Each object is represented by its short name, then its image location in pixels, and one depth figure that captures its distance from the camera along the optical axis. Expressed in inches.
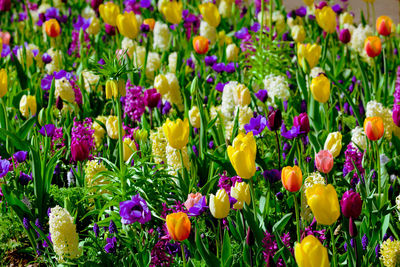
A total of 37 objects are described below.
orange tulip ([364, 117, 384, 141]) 153.0
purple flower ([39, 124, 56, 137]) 191.3
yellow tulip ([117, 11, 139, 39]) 257.3
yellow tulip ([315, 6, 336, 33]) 269.3
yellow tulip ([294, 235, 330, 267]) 103.4
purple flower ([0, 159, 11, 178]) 161.1
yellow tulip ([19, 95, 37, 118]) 211.3
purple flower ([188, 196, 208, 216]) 133.4
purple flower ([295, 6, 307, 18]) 336.4
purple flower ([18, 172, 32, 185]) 167.1
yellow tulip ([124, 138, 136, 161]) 178.9
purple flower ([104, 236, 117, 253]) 139.3
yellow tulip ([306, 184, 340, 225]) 118.1
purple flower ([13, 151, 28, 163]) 179.4
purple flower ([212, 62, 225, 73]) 249.7
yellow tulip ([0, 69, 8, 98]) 189.7
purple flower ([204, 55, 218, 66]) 259.8
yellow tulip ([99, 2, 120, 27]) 280.7
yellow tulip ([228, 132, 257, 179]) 130.8
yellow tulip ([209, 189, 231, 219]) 129.4
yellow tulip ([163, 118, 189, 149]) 153.7
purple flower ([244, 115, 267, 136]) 172.9
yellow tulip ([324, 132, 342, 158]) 163.8
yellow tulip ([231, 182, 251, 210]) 139.6
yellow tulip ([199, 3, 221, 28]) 287.8
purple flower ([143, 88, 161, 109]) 208.5
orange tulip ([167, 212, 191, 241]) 120.5
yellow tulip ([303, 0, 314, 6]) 314.8
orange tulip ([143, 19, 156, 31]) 313.0
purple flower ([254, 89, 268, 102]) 211.9
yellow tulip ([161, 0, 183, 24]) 285.9
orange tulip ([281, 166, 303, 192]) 130.6
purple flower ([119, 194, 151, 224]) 132.5
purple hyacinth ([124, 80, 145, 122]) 222.9
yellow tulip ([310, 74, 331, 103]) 182.4
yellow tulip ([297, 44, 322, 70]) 225.6
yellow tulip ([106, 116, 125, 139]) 187.9
